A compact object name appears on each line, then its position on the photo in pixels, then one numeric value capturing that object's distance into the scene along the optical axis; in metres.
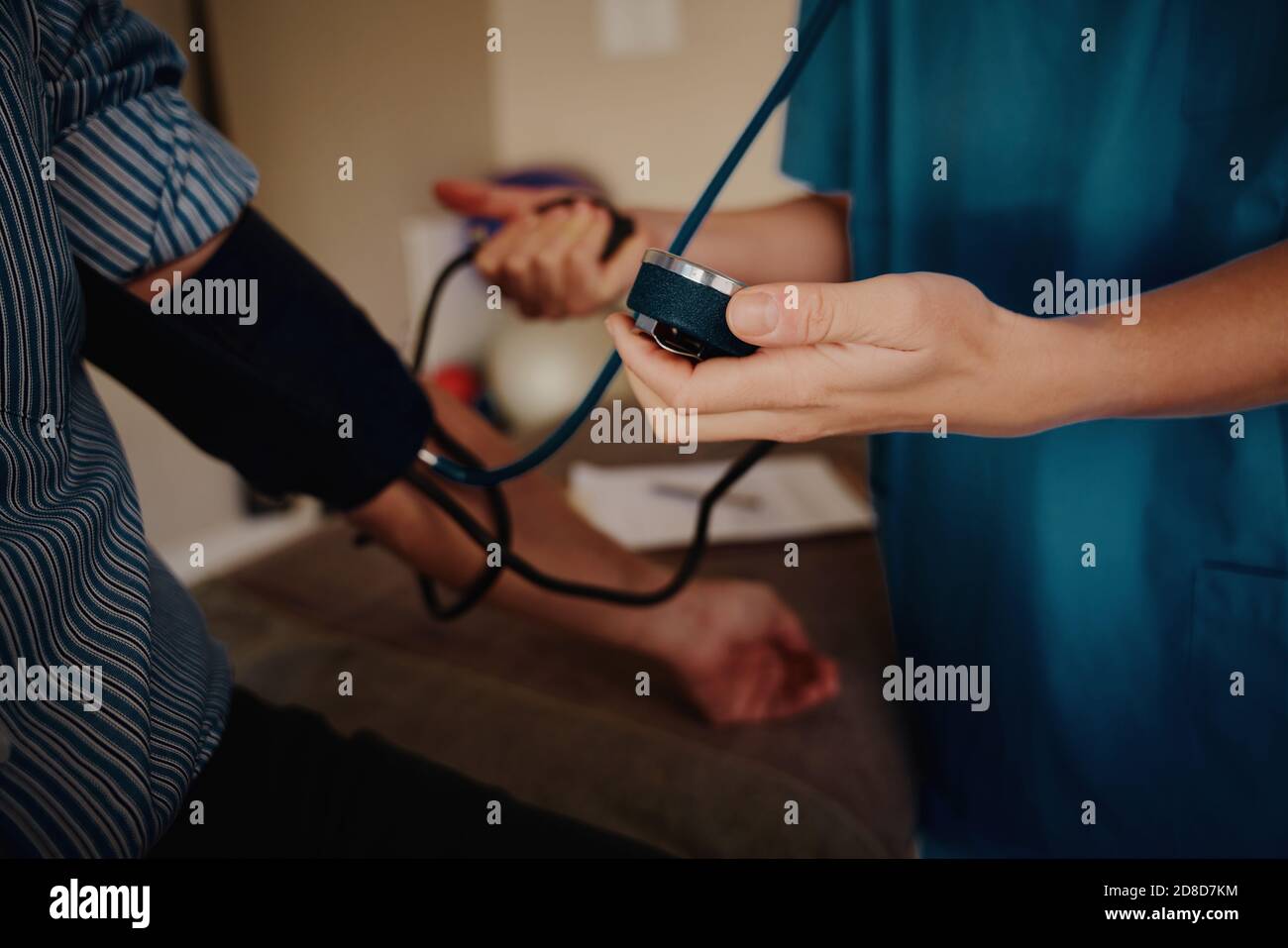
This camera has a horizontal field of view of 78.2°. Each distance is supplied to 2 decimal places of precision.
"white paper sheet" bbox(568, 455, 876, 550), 0.98
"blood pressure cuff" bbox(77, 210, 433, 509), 0.49
